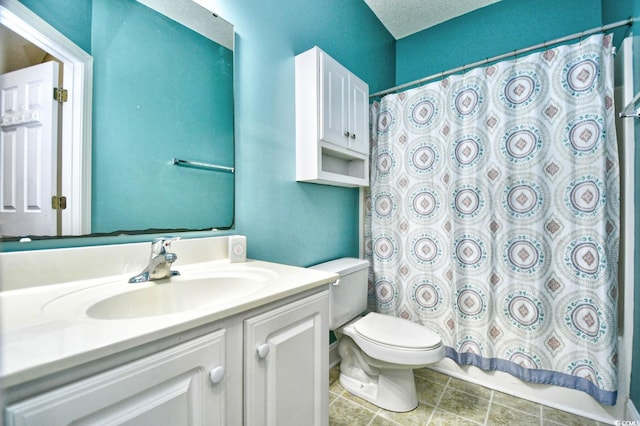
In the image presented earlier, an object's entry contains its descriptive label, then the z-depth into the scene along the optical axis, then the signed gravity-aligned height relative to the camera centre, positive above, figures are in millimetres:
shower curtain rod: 1277 +900
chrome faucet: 871 -156
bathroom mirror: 871 +377
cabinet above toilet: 1442 +559
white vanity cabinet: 435 -355
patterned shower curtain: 1308 -14
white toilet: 1311 -672
